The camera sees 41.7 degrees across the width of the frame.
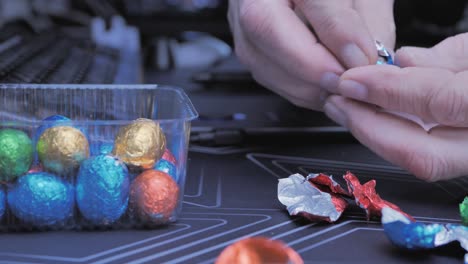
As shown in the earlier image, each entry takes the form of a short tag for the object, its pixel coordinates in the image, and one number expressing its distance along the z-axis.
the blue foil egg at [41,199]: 0.59
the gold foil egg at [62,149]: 0.61
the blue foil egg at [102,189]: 0.60
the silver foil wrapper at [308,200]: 0.65
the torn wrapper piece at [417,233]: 0.57
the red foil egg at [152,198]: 0.61
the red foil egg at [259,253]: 0.46
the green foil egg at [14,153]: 0.60
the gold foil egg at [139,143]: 0.62
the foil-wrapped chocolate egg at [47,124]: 0.62
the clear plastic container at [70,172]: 0.60
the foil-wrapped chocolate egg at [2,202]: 0.60
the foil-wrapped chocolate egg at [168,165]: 0.65
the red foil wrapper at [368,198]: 0.67
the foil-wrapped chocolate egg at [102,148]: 0.63
